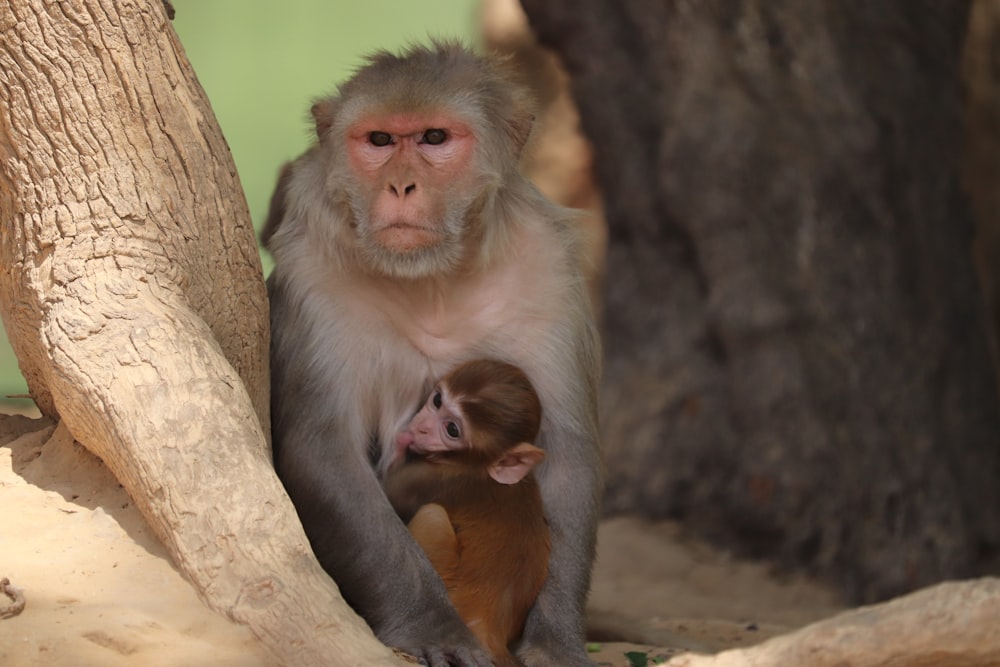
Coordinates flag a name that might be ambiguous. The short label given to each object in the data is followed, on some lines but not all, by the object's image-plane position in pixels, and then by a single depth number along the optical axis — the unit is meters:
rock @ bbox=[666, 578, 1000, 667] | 6.02
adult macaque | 8.01
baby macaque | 8.01
